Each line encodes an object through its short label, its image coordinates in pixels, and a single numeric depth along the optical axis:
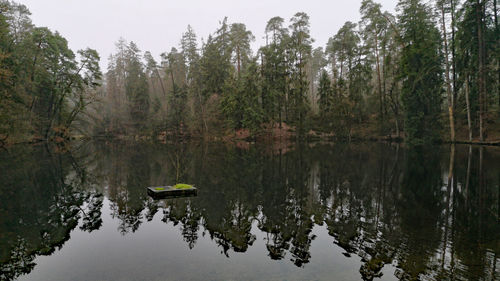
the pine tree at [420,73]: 36.19
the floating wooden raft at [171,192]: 11.43
